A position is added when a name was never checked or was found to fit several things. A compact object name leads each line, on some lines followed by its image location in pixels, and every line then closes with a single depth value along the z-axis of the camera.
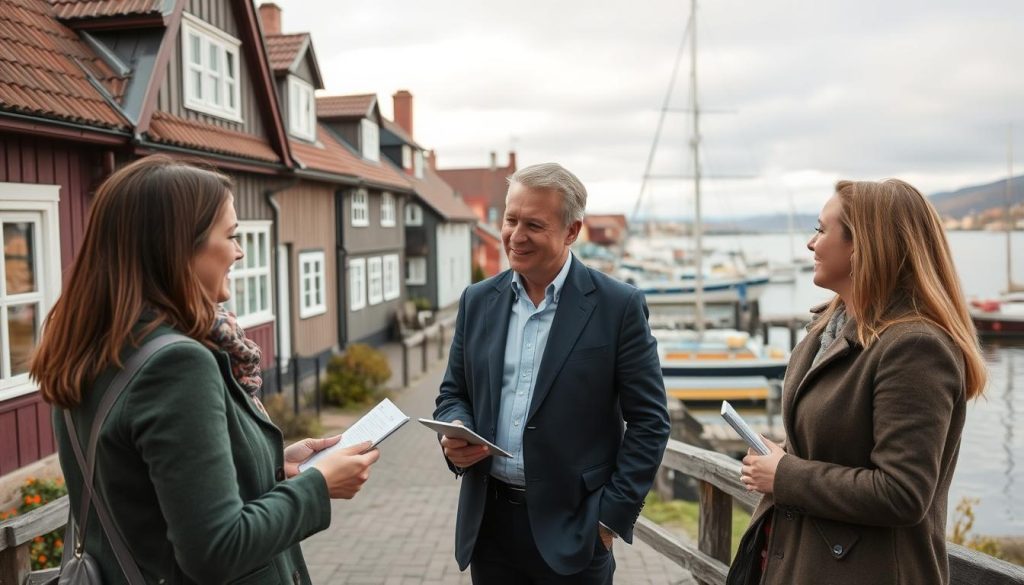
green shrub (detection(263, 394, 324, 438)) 11.30
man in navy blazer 2.81
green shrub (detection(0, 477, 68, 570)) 4.97
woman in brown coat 2.14
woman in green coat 1.66
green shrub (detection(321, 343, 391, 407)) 14.22
